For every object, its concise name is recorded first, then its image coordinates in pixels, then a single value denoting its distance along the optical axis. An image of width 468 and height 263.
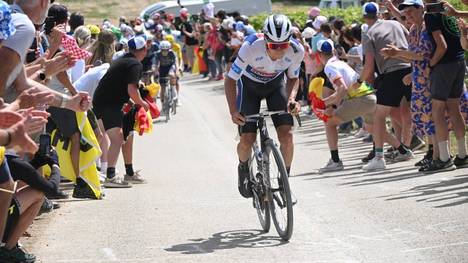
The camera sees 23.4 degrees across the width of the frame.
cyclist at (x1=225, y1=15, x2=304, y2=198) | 10.53
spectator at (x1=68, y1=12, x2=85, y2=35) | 16.62
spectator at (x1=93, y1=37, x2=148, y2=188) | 14.20
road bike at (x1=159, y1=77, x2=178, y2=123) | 25.31
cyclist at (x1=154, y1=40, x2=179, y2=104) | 25.81
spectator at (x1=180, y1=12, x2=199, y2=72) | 40.73
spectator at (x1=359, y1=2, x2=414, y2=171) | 14.75
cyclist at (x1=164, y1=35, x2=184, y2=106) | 28.98
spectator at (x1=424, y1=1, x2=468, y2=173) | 13.48
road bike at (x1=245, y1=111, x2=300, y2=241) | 9.55
